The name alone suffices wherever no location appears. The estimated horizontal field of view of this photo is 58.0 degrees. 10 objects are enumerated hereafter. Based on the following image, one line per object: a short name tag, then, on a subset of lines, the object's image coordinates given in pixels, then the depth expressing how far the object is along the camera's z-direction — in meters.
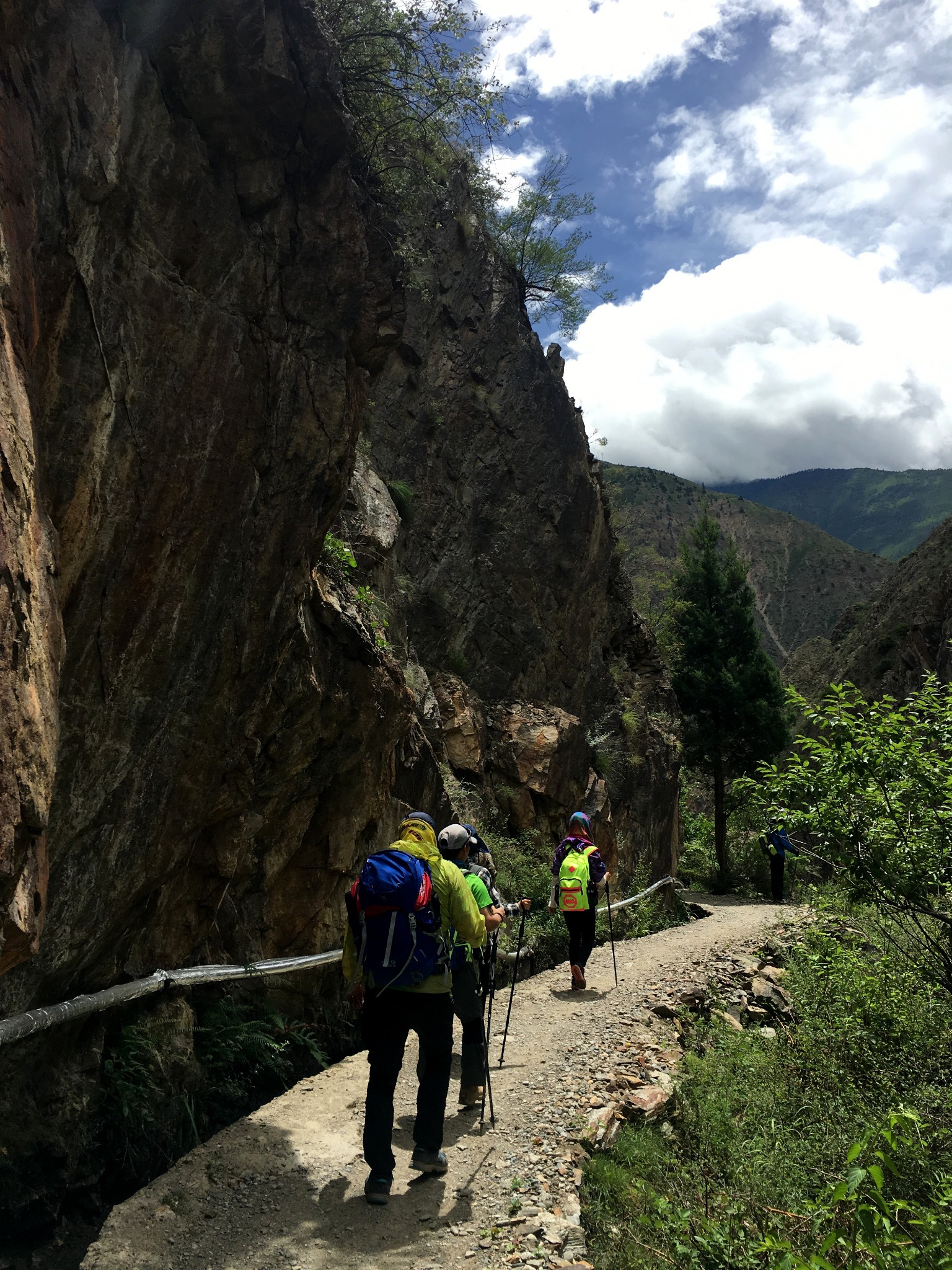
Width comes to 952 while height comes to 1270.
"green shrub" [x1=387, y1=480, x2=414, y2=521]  16.48
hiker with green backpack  9.95
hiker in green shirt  6.48
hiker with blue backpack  4.98
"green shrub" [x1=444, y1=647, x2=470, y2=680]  17.55
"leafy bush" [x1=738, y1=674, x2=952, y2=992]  6.79
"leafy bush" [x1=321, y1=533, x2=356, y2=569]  9.82
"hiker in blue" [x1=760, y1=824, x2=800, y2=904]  18.58
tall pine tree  27.66
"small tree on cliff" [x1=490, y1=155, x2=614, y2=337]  21.61
